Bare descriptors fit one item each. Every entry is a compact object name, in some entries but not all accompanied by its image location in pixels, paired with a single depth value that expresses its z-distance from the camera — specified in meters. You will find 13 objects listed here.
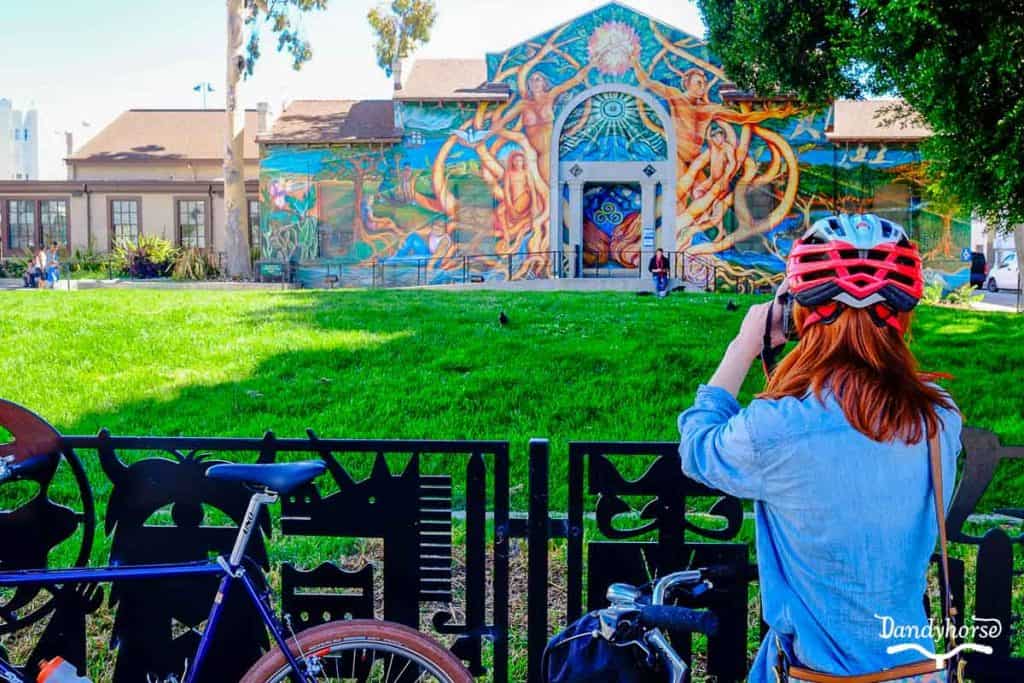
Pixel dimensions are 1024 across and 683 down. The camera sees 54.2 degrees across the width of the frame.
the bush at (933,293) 24.12
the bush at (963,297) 26.19
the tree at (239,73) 31.38
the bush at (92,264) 33.88
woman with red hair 1.96
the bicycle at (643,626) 2.04
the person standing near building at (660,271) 26.95
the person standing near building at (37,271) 28.44
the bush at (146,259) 33.16
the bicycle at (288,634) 2.90
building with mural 30.89
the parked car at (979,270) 35.81
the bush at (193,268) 31.83
